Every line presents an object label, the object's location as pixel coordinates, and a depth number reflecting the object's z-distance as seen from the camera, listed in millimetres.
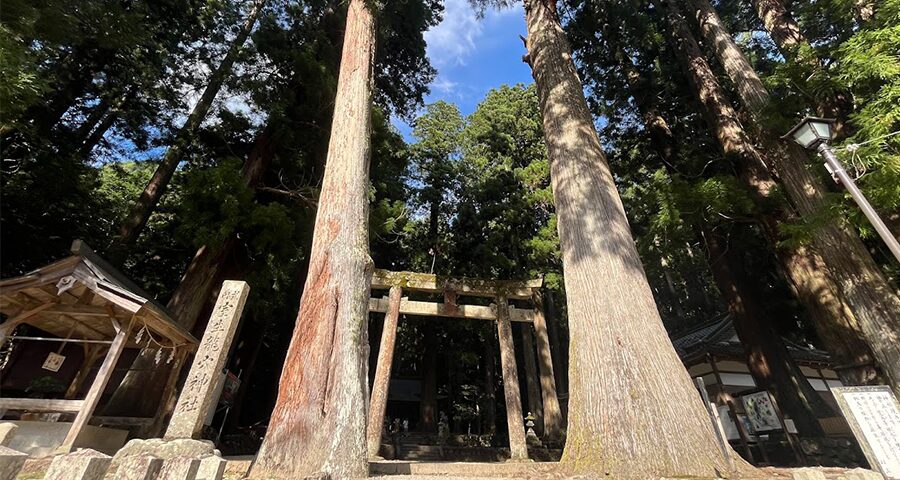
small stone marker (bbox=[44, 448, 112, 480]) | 1217
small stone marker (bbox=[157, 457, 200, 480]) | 1414
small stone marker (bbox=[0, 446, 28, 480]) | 1125
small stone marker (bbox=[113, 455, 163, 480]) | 1358
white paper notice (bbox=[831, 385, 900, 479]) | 3057
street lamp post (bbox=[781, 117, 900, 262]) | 3263
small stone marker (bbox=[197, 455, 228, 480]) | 1728
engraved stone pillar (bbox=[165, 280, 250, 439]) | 3435
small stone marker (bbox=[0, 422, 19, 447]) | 1932
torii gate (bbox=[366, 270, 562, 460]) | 7742
